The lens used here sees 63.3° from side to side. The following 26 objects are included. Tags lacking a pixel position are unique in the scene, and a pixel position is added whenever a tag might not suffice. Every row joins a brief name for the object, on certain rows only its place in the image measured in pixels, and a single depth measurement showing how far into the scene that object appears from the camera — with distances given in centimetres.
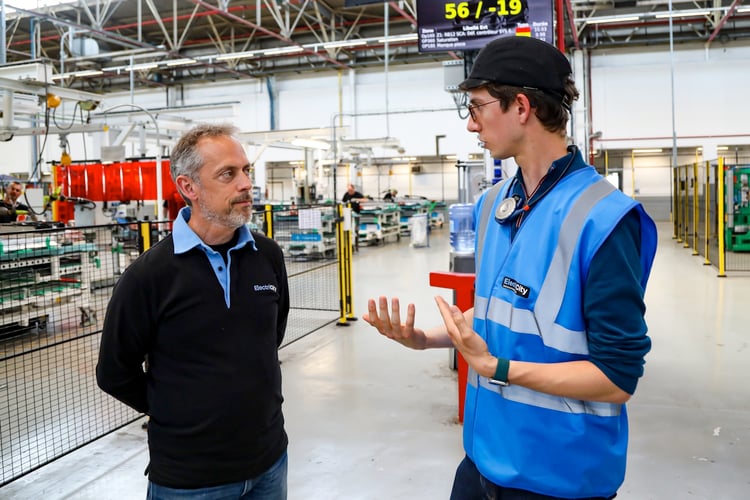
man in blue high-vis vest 114
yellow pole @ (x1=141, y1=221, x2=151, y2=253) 400
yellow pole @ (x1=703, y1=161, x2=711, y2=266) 1113
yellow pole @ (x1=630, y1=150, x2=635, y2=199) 2186
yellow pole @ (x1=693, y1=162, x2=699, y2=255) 1245
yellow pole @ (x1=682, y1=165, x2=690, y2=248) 1398
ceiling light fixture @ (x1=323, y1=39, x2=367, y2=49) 1569
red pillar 398
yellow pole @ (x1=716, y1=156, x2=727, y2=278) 983
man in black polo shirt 166
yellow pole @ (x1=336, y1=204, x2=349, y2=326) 687
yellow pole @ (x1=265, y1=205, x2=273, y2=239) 554
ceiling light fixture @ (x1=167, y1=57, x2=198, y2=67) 1680
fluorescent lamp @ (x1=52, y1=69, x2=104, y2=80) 1648
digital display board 516
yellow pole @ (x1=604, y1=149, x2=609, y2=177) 2070
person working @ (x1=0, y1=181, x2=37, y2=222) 671
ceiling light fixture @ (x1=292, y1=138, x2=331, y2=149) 1301
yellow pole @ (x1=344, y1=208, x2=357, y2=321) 699
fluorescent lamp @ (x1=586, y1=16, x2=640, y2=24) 1467
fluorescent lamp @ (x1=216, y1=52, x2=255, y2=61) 1596
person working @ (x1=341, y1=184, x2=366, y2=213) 1463
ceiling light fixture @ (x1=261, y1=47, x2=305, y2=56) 1658
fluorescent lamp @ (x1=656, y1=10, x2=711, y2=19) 1380
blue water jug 489
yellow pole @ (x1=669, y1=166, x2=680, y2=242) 1548
